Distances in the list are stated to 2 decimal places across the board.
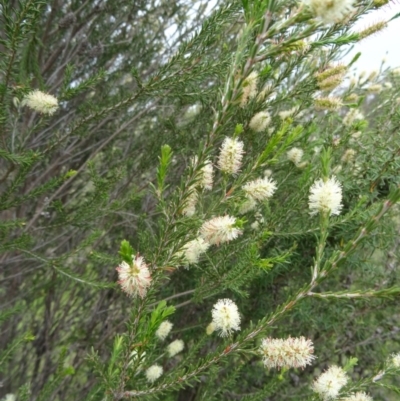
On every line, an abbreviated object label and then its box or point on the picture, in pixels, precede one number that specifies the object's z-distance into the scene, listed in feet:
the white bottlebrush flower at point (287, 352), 0.91
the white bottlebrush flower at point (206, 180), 0.94
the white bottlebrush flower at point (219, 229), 0.91
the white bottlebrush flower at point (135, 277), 0.76
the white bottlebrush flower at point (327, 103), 1.27
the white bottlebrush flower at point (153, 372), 1.44
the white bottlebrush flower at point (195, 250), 1.11
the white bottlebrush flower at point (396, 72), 1.95
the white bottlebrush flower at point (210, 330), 1.29
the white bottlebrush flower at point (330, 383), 1.08
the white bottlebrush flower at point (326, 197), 0.93
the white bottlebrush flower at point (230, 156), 0.91
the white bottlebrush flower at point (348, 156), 1.64
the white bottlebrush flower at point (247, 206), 1.25
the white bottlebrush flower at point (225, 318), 1.06
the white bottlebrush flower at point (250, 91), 1.18
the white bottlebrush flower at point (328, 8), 0.73
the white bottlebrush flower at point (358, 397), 1.07
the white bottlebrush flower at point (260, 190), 1.08
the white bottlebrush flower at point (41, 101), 1.34
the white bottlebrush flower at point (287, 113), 1.49
